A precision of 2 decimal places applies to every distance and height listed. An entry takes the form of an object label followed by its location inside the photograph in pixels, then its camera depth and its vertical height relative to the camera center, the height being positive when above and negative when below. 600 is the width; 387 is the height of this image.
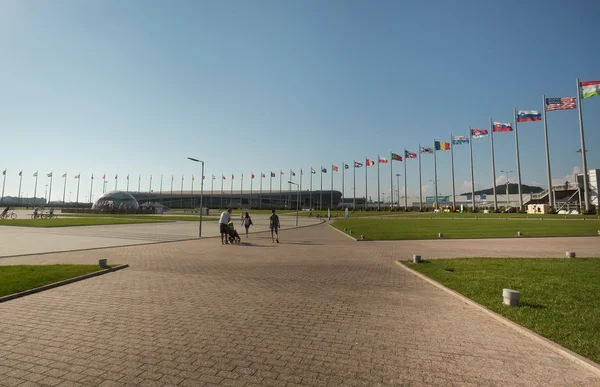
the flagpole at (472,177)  68.84 +8.23
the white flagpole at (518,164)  61.80 +9.99
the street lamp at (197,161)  22.20 +3.87
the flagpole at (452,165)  74.94 +11.92
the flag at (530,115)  49.81 +15.75
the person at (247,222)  21.95 -0.64
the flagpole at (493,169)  67.00 +9.73
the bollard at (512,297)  6.24 -1.66
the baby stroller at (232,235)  18.19 -1.28
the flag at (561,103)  42.22 +14.99
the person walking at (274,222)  19.46 -0.55
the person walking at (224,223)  17.94 -0.58
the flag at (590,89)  39.03 +15.83
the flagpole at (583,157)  51.47 +9.59
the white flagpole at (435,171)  77.72 +10.70
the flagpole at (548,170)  56.94 +8.10
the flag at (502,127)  54.75 +15.32
